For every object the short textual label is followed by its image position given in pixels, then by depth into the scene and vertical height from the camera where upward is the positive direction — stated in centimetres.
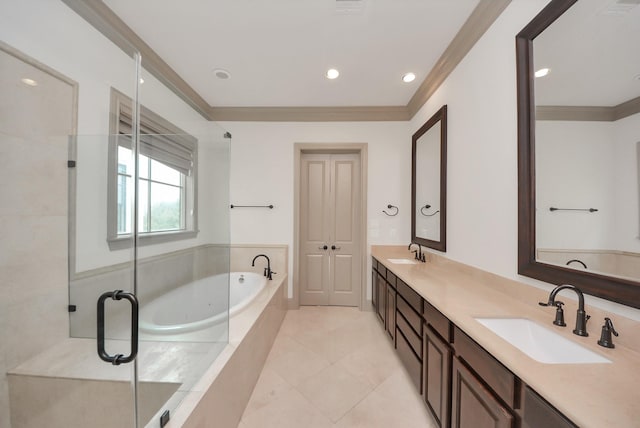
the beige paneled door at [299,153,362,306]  333 -22
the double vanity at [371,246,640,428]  64 -53
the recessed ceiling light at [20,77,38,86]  115 +69
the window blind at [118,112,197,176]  136 +48
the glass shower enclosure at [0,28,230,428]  110 -22
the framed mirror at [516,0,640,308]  90 +33
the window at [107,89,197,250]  134 +24
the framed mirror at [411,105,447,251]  223 +37
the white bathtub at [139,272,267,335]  139 -71
